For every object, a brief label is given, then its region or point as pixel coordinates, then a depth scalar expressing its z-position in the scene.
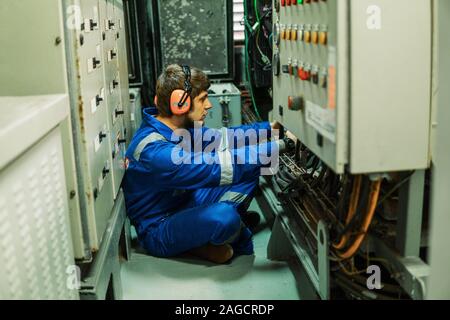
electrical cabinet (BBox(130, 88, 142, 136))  3.36
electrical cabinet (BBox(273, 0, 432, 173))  1.32
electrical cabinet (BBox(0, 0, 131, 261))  1.51
